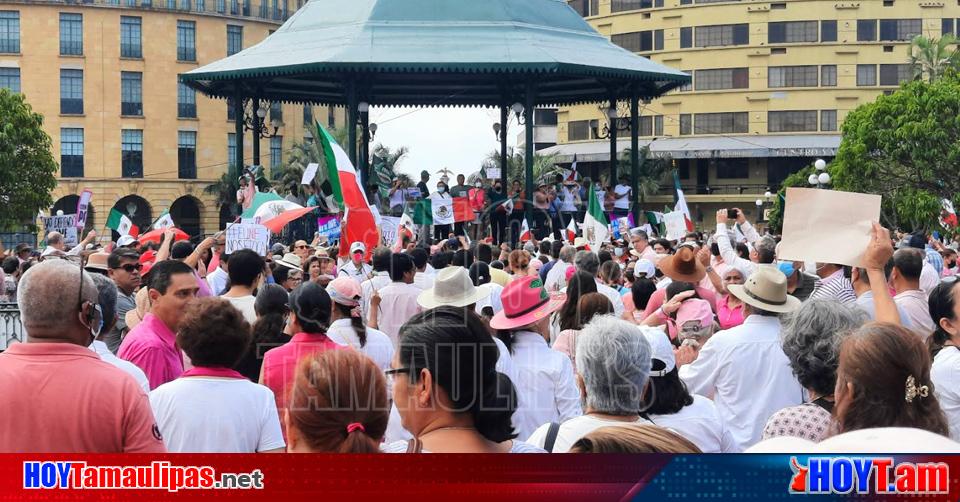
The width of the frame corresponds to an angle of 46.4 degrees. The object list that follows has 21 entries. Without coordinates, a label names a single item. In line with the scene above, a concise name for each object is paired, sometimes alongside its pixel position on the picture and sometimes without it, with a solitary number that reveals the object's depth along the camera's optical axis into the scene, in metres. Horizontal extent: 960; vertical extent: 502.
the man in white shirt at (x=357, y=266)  10.78
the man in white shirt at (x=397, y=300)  8.65
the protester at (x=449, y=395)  3.51
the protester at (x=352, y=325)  6.36
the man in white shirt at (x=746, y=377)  5.48
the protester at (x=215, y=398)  4.31
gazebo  22.19
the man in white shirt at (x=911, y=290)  6.75
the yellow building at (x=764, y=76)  62.50
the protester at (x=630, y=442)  2.90
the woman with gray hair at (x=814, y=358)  4.26
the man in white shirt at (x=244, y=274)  7.14
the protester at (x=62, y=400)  3.74
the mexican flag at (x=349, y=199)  10.66
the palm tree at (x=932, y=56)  56.06
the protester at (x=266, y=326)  5.76
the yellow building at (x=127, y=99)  59.47
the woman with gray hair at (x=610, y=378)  4.13
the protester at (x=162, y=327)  5.28
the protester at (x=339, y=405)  3.21
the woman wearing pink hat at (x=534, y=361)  5.57
